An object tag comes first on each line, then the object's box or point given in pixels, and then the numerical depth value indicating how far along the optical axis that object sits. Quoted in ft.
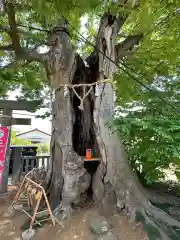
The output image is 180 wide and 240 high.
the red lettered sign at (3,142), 13.82
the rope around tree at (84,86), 11.97
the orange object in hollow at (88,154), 11.60
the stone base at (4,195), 14.40
